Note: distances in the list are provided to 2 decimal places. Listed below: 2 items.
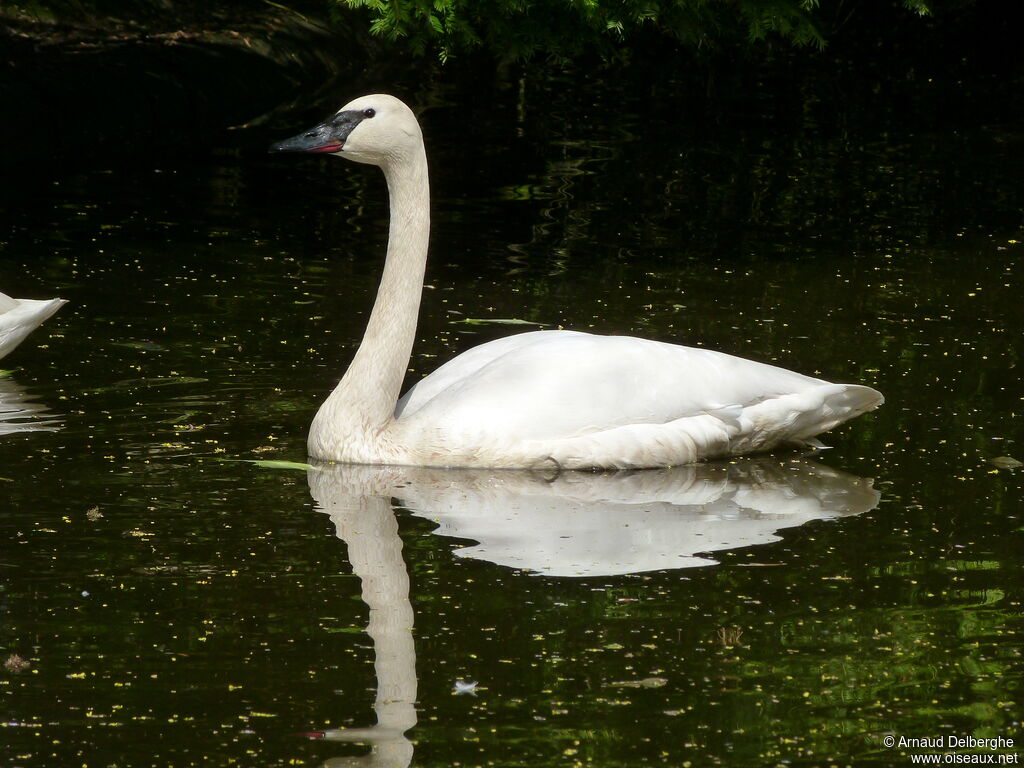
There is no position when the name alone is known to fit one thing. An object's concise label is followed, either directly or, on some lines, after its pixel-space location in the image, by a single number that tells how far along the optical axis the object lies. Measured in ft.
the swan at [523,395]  48.93
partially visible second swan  57.82
